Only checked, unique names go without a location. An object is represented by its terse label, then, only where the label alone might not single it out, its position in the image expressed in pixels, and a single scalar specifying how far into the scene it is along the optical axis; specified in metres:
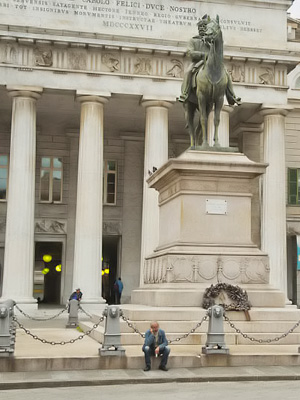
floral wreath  14.90
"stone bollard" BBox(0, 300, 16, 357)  12.72
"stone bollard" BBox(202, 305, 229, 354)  13.15
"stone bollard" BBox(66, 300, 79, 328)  23.84
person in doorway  31.70
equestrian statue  16.84
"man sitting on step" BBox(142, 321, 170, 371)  12.54
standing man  40.09
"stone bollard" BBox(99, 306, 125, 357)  12.92
